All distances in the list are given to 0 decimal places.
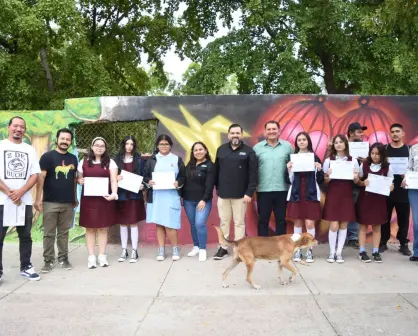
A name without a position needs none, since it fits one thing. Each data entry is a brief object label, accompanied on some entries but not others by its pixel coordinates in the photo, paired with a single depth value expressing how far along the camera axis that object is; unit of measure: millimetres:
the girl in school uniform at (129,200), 6016
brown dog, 4723
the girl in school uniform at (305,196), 5805
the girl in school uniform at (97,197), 5664
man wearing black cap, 6336
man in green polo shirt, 5918
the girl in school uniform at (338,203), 5793
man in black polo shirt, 5824
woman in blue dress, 5988
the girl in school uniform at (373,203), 5805
